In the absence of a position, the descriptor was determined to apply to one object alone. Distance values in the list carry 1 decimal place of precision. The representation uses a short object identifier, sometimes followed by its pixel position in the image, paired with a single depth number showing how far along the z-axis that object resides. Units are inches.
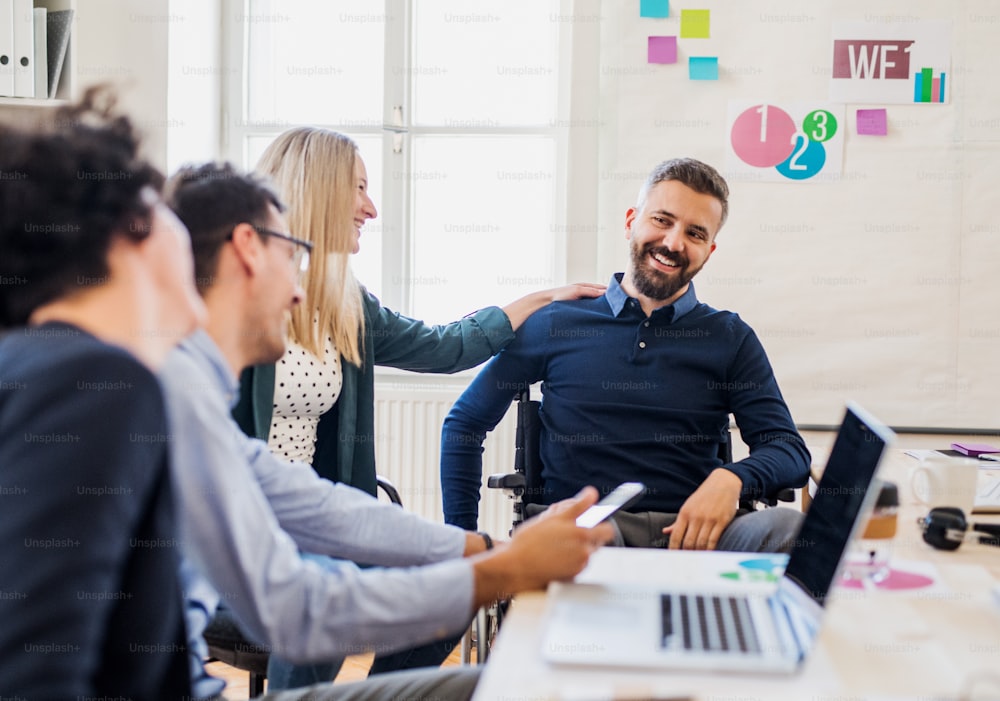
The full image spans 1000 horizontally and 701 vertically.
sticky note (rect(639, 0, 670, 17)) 128.0
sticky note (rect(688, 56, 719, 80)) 128.3
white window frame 134.6
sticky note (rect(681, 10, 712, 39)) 127.9
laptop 40.2
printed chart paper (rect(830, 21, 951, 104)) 126.5
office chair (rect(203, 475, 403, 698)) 70.3
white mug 67.5
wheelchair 87.8
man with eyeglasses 42.5
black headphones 59.1
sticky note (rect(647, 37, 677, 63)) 128.3
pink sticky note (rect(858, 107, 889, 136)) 127.3
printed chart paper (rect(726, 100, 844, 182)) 128.0
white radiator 134.6
